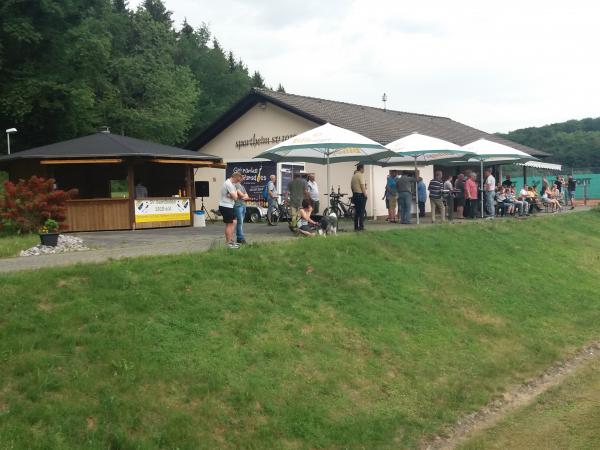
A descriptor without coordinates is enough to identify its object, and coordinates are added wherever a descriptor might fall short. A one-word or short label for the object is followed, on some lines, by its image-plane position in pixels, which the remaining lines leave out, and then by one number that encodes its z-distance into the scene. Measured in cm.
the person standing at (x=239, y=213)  1209
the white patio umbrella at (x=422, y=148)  1755
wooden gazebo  1834
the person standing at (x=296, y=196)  1533
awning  2647
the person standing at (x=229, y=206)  1168
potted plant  1302
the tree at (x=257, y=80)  7588
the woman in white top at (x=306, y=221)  1436
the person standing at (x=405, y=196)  1780
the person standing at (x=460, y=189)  2184
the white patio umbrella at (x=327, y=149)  1541
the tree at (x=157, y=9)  7256
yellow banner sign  1897
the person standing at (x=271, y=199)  1978
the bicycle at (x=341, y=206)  2008
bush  1517
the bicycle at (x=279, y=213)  1998
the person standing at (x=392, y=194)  1964
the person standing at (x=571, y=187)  3065
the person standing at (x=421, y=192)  2135
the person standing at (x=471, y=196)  2111
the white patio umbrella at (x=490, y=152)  2027
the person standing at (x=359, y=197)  1535
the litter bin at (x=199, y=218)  2014
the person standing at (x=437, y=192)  1889
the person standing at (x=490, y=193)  2147
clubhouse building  2364
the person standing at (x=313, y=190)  1786
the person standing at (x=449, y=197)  2030
